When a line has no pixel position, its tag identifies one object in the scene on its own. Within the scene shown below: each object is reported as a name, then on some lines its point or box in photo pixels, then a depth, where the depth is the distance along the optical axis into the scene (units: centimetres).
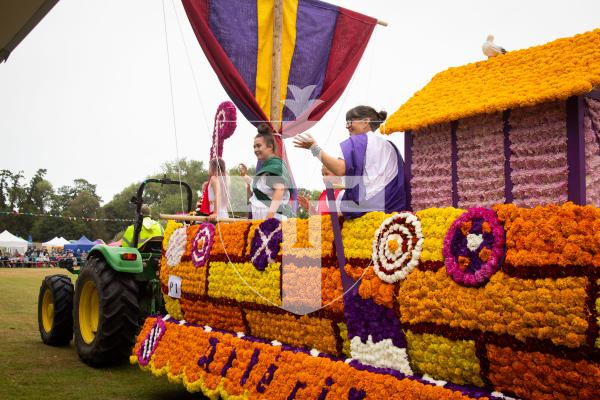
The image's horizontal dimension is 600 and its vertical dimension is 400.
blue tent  4100
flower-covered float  238
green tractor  557
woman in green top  449
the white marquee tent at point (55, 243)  4559
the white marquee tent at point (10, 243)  4088
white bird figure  718
